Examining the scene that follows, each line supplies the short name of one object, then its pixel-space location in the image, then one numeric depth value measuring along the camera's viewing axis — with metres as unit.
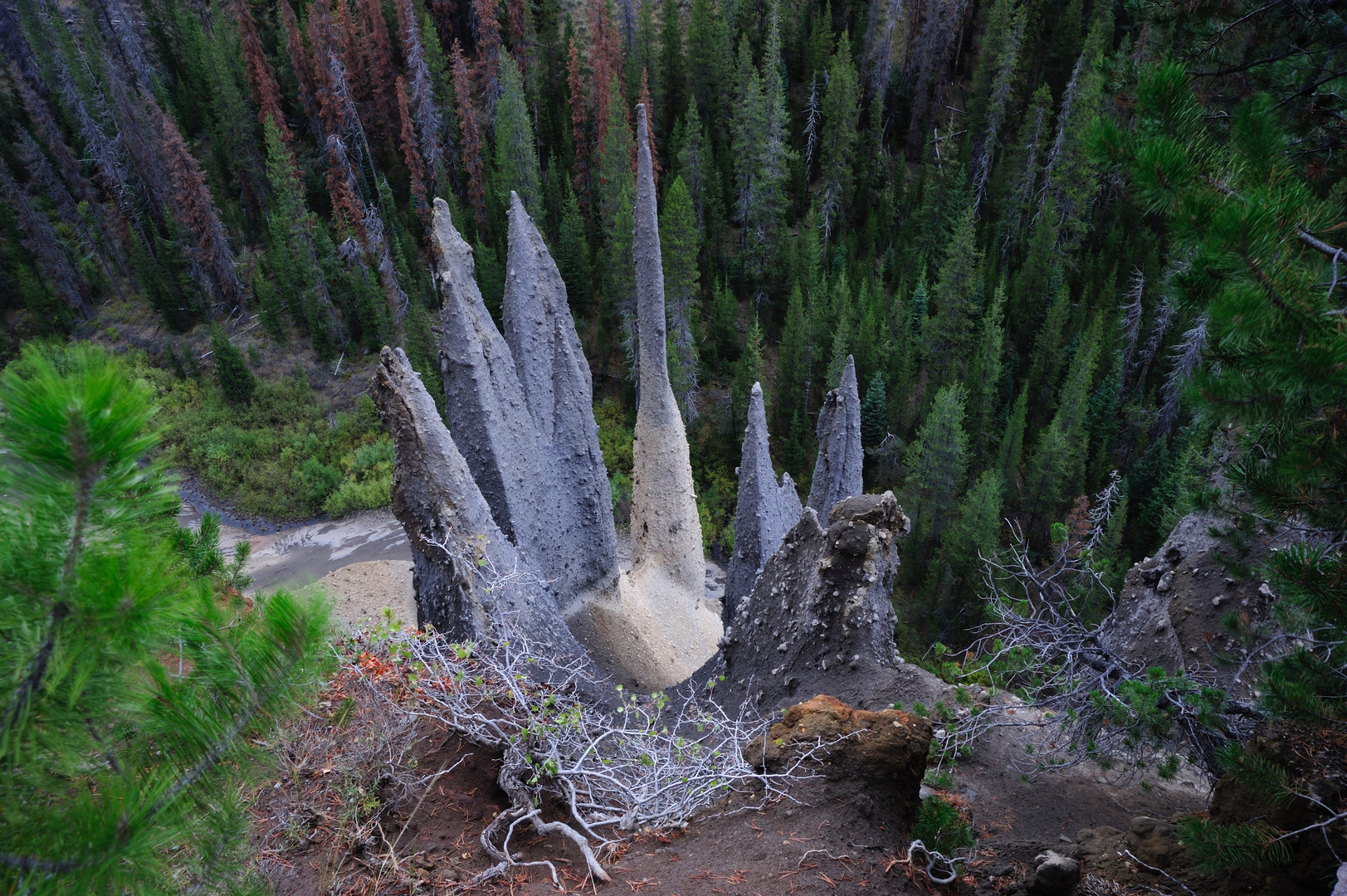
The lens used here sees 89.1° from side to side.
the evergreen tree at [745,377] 24.41
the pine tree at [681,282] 22.67
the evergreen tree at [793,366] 25.95
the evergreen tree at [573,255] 28.20
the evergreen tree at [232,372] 26.82
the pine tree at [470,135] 29.23
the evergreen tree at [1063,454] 20.73
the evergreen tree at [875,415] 24.33
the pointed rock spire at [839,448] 10.67
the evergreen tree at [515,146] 26.94
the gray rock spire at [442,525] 6.32
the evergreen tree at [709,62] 35.16
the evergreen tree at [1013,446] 21.61
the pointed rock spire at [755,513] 10.21
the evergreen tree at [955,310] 23.00
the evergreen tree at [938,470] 19.23
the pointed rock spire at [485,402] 8.44
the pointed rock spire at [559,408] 9.78
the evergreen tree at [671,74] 36.94
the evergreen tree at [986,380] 23.12
